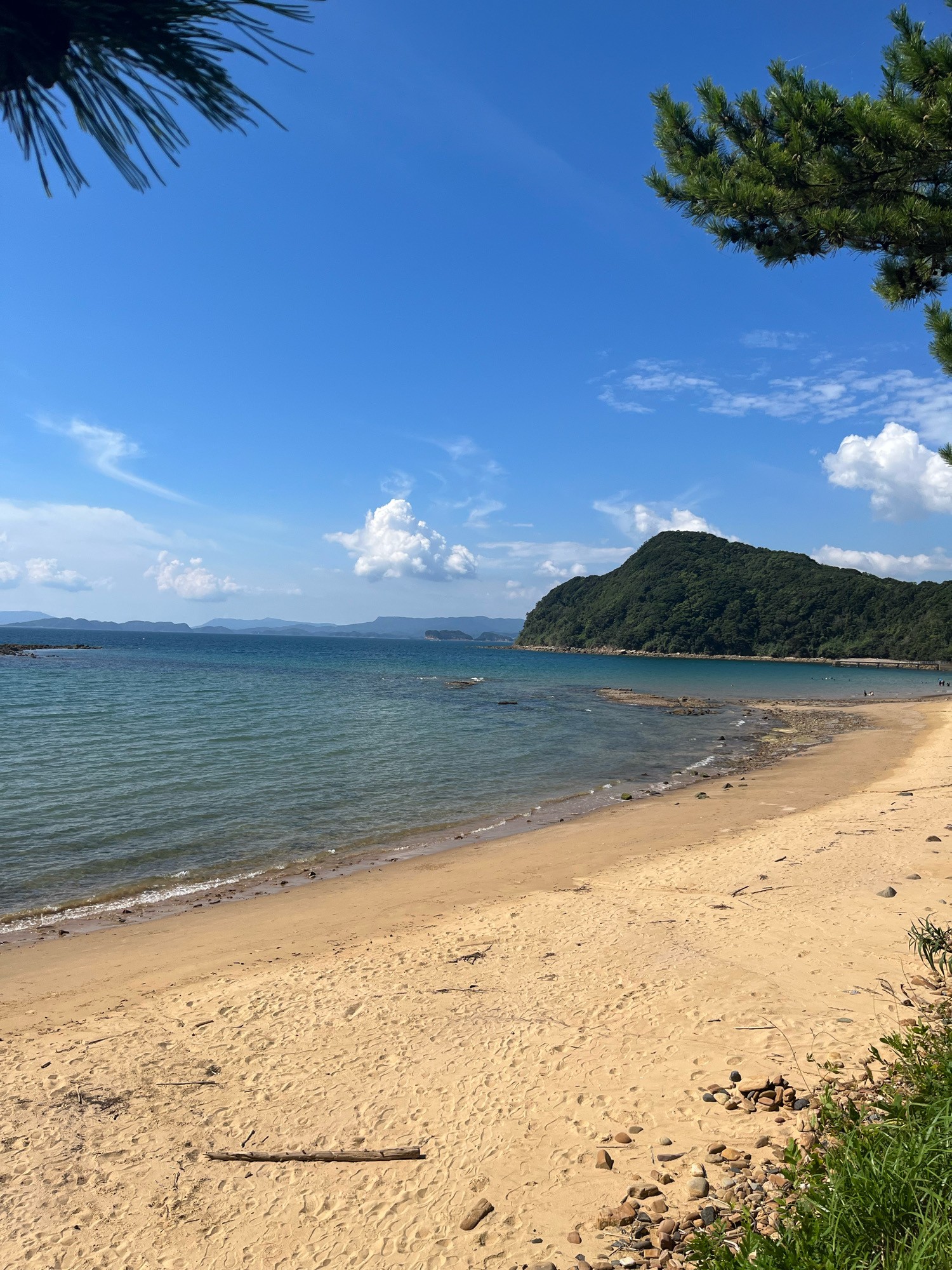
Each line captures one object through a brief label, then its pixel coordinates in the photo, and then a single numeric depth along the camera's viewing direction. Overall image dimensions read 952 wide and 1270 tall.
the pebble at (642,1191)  4.16
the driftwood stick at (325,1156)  4.87
